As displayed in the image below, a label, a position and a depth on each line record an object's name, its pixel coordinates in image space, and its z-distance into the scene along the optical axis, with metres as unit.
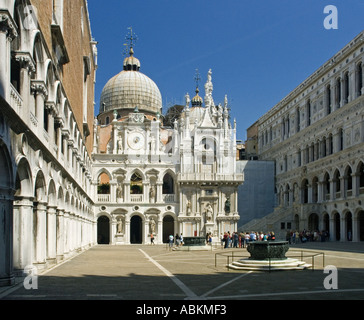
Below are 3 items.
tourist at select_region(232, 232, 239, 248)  39.26
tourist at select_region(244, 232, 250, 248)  41.03
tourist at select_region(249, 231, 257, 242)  39.56
